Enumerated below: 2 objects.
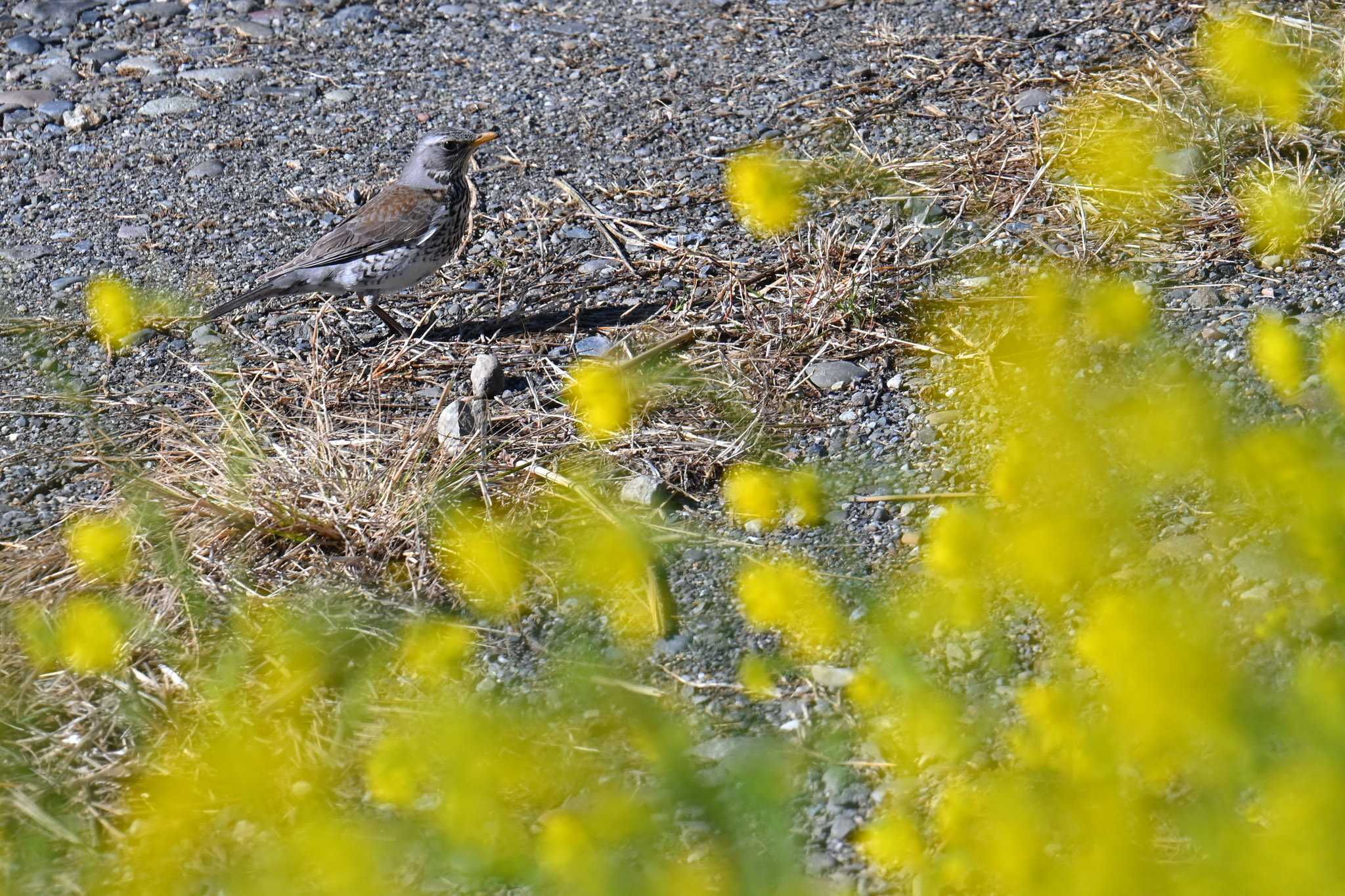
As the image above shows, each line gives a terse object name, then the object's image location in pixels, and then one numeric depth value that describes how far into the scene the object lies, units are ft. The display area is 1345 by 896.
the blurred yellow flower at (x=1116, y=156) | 32.78
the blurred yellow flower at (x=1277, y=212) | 29.14
